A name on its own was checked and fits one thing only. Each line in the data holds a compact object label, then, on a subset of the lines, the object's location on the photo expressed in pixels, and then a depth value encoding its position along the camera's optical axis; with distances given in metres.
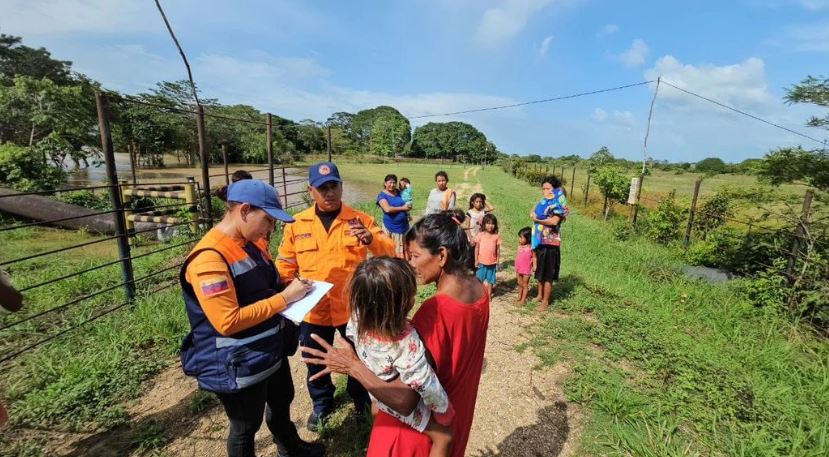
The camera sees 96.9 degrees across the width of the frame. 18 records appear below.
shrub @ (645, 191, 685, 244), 8.14
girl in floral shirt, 1.15
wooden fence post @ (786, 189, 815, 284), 4.74
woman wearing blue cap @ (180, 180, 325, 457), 1.59
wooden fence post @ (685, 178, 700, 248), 7.51
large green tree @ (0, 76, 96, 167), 15.83
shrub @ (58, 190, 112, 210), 10.30
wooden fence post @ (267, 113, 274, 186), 6.72
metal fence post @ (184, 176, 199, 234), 7.99
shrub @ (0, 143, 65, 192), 10.41
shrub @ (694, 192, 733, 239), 7.14
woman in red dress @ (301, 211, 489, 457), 1.22
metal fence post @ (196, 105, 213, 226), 4.97
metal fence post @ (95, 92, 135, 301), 3.78
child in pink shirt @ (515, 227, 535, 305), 4.94
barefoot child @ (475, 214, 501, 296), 4.87
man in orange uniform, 2.41
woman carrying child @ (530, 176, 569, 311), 4.70
